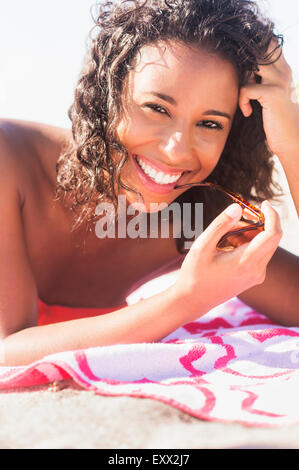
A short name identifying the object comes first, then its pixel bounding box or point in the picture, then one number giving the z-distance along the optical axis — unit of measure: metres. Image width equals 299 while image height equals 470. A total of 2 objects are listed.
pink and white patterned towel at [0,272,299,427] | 0.82
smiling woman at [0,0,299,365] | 0.90
